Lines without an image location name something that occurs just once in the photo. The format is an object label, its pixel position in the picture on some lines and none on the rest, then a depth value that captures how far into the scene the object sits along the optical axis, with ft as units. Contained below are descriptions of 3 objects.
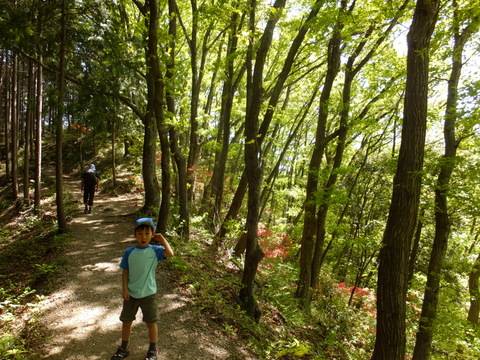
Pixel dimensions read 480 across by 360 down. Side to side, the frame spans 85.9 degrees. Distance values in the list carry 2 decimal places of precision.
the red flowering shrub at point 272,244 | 34.37
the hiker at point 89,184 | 31.78
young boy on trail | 10.28
